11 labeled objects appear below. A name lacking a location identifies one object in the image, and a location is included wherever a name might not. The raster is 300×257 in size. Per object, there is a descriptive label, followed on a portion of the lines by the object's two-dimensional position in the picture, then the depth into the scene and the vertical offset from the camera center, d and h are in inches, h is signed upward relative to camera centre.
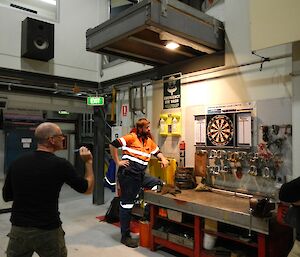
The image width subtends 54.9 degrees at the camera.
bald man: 73.3 -17.8
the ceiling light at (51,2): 219.4 +95.3
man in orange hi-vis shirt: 144.8 -19.9
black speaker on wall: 190.5 +59.1
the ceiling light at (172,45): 136.9 +39.9
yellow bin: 160.5 -25.1
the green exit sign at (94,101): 210.6 +19.3
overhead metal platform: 113.6 +41.8
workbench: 100.7 -34.4
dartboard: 137.5 -0.9
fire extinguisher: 160.6 -14.3
